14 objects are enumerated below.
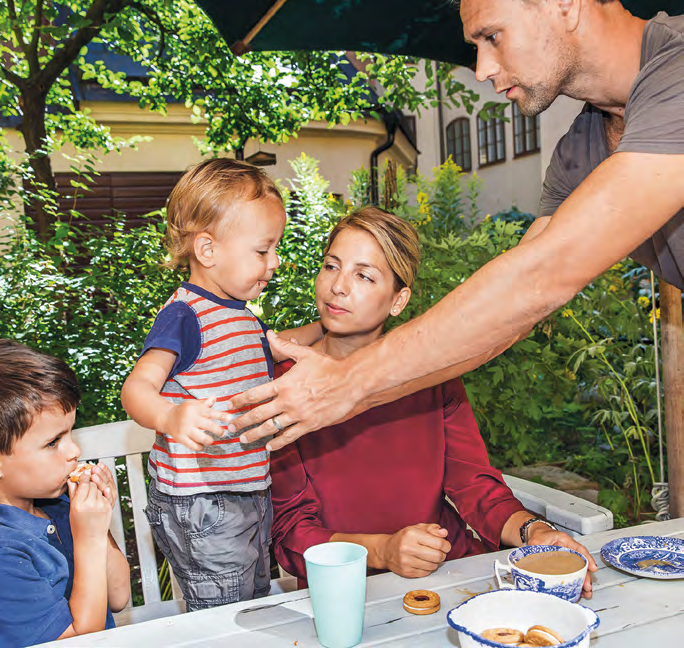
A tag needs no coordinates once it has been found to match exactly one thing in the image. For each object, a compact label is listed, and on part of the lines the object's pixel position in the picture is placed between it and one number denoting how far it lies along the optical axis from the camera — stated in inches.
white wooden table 46.1
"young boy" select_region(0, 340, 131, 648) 49.8
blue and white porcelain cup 45.1
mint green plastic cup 42.7
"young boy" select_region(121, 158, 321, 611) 66.8
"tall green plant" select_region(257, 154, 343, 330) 145.7
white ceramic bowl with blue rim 39.6
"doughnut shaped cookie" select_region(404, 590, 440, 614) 49.1
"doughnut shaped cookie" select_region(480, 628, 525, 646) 39.2
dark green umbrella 106.8
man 50.7
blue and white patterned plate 52.7
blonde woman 70.9
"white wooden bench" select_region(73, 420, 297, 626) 80.0
